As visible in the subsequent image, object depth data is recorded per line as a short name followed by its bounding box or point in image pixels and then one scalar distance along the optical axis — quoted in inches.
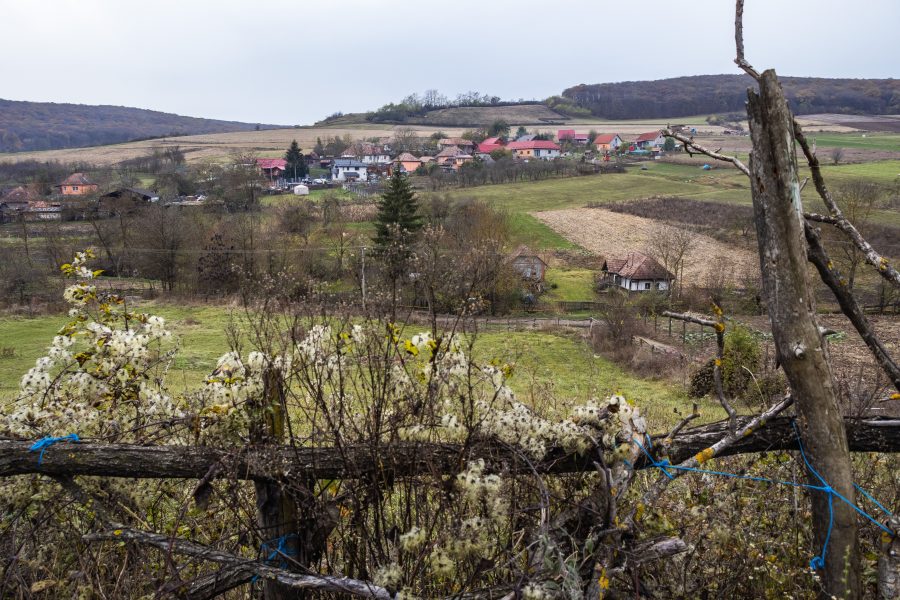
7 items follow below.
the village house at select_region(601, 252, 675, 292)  1657.2
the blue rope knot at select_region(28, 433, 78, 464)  121.4
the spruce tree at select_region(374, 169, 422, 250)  1644.9
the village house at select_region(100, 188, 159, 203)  2026.3
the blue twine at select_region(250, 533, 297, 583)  117.3
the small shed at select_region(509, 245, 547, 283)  1608.0
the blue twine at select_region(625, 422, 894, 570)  106.4
